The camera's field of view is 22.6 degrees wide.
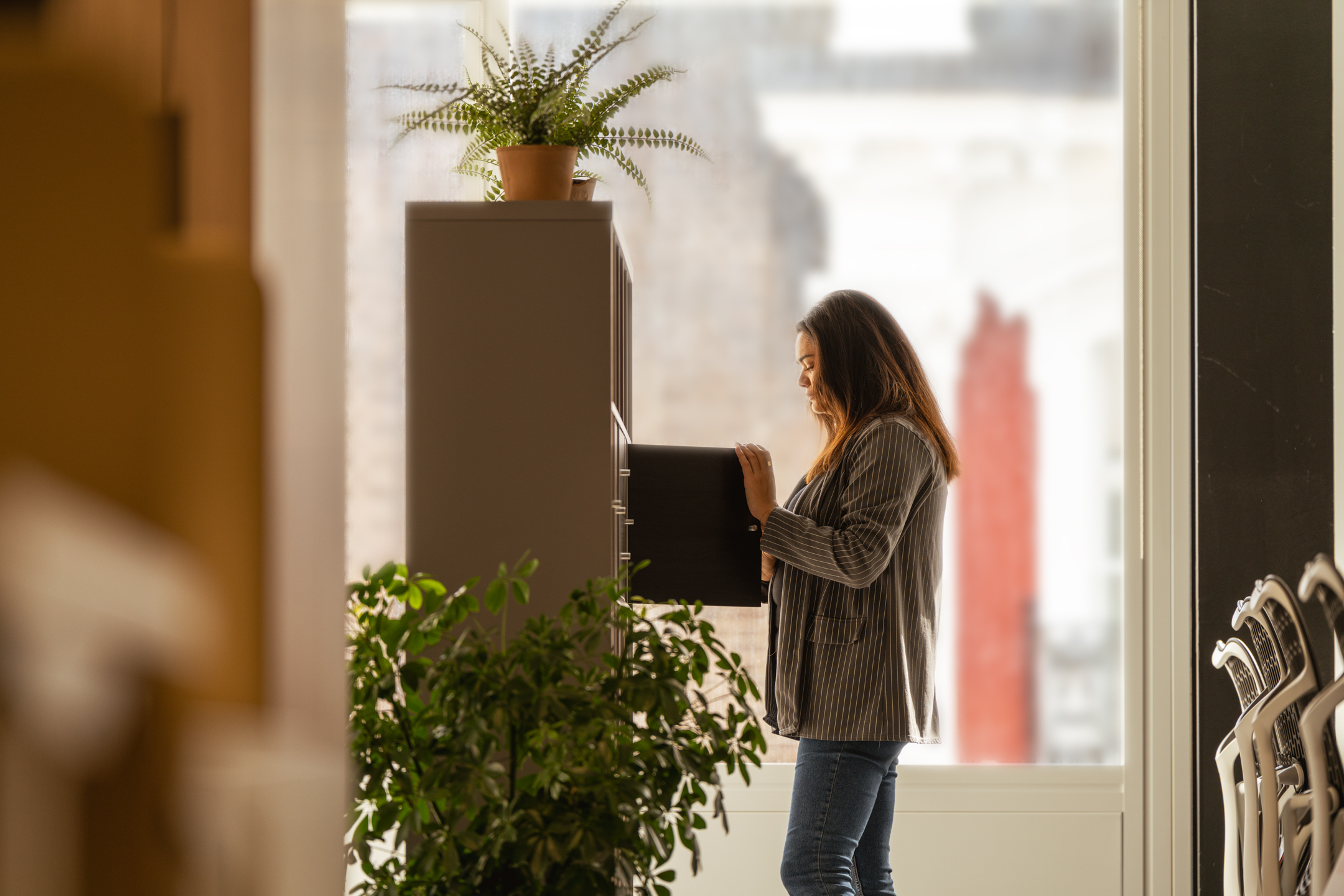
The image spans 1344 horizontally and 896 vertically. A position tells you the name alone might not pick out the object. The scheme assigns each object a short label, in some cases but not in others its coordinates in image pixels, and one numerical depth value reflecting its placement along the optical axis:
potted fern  5.96
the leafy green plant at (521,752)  5.41
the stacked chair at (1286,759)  5.82
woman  6.10
